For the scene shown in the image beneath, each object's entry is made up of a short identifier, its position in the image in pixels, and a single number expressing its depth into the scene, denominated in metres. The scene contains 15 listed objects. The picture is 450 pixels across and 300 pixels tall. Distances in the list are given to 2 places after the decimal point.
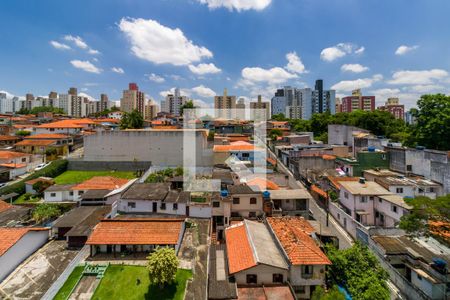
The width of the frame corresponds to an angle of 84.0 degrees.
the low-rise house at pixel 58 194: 26.30
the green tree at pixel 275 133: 59.81
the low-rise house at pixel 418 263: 14.07
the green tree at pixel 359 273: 13.96
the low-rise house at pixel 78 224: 18.03
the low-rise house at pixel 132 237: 16.77
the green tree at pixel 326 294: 12.55
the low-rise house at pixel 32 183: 28.50
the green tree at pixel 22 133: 52.03
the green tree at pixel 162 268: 13.61
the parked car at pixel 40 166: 34.71
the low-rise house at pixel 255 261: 14.12
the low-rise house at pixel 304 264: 14.32
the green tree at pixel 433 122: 31.23
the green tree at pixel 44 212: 21.59
